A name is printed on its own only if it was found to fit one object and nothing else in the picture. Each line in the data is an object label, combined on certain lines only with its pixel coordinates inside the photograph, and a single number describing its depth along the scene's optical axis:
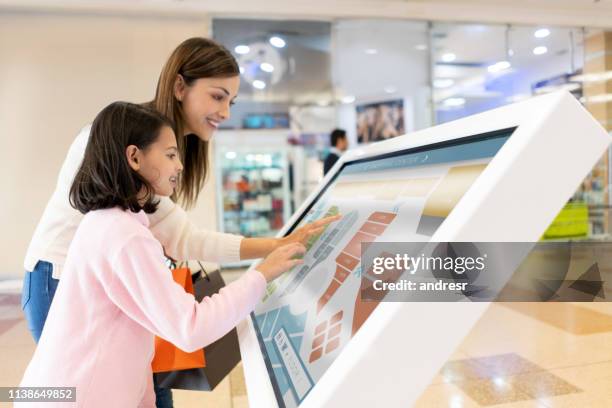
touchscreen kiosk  0.40
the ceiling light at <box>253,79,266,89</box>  5.22
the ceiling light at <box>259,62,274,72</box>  5.22
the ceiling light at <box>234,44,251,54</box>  5.13
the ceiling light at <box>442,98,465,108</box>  6.10
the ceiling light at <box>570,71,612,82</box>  6.08
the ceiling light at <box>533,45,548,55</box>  6.21
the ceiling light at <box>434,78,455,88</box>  6.01
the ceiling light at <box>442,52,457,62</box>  6.17
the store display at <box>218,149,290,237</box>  5.34
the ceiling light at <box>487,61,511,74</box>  6.18
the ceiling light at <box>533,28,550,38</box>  5.81
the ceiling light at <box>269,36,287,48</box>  5.20
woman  0.92
